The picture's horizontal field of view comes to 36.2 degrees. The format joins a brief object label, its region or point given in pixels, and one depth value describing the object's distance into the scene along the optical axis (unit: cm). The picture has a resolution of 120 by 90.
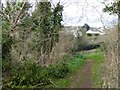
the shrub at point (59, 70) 539
